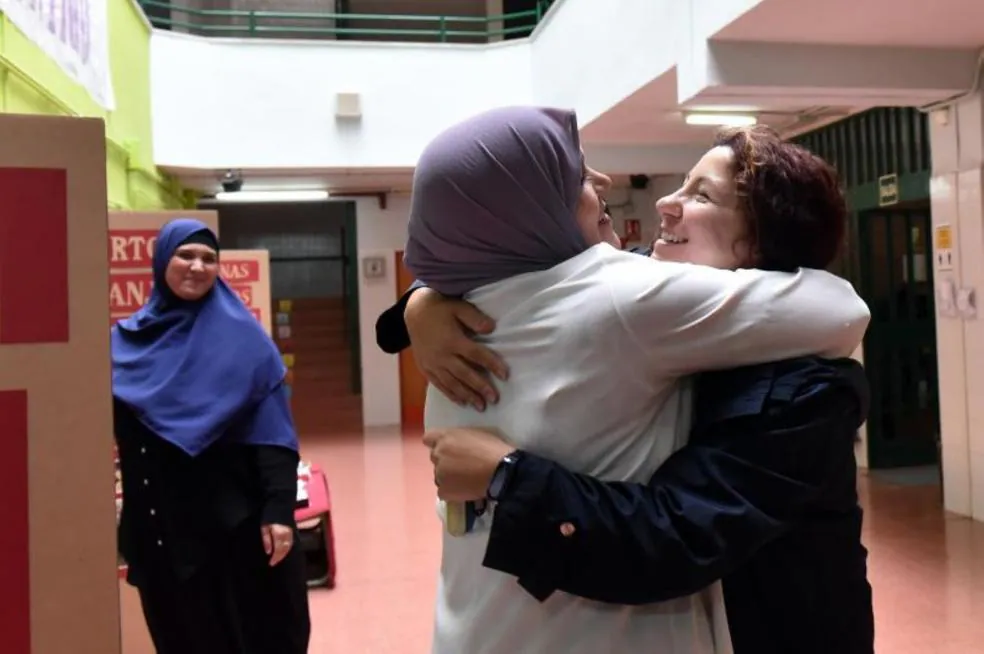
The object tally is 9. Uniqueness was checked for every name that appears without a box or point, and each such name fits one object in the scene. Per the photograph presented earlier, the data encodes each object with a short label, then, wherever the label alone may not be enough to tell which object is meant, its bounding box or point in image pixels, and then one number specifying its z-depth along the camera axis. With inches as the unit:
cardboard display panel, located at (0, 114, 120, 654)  46.7
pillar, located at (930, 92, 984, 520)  186.5
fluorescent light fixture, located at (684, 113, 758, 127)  220.7
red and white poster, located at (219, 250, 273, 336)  202.1
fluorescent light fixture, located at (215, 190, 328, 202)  343.3
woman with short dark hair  35.5
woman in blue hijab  85.2
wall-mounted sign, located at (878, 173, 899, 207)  218.5
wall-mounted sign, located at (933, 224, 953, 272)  194.9
